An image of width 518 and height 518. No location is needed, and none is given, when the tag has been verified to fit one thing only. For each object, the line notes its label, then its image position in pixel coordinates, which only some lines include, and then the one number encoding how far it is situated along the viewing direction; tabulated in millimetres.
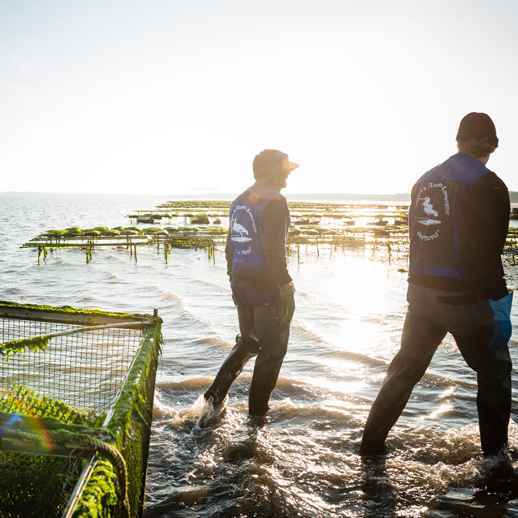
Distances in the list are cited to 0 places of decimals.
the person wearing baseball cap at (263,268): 4133
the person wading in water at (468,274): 3240
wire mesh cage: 1385
